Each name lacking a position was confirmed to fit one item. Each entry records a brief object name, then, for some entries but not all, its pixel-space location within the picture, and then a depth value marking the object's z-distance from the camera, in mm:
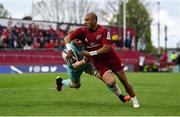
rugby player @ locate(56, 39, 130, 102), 13680
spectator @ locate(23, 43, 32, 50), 44906
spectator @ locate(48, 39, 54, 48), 46856
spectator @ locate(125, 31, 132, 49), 54575
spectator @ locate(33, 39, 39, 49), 45853
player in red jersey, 13117
